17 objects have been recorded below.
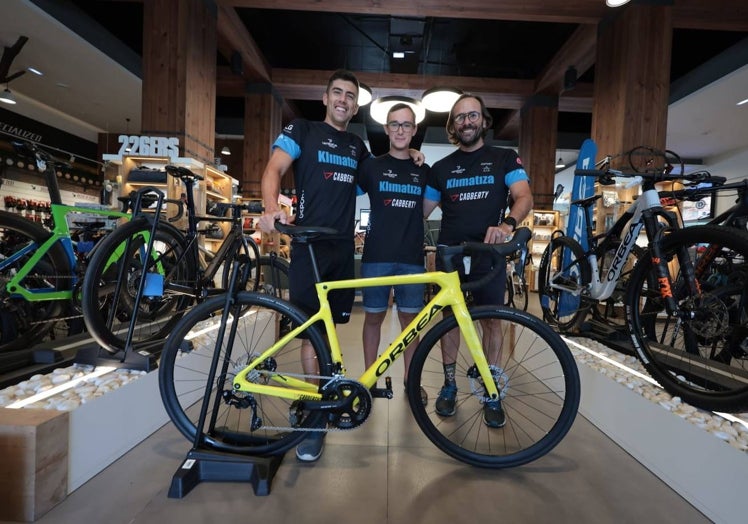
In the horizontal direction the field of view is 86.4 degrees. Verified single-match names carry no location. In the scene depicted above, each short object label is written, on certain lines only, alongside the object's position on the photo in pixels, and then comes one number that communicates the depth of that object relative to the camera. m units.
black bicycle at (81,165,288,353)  1.94
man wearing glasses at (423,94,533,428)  2.06
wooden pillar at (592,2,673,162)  4.76
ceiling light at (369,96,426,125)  5.20
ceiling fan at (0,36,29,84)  6.16
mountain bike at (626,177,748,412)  1.62
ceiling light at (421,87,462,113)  5.41
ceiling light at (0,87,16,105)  7.35
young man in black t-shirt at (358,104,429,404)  2.08
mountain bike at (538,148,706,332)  2.04
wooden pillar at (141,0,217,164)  4.84
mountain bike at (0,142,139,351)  2.14
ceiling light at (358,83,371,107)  5.72
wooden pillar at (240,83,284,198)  8.34
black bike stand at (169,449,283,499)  1.50
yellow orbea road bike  1.57
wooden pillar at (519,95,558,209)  8.49
